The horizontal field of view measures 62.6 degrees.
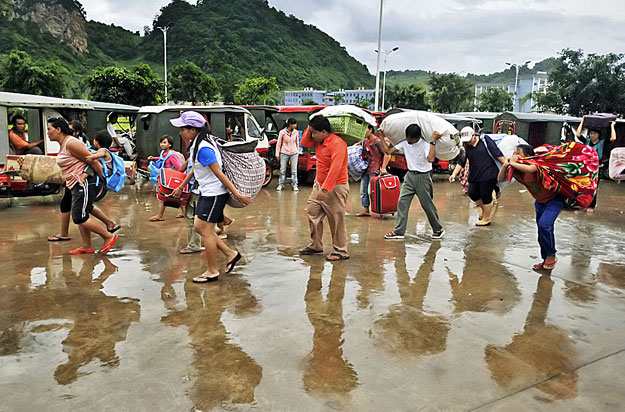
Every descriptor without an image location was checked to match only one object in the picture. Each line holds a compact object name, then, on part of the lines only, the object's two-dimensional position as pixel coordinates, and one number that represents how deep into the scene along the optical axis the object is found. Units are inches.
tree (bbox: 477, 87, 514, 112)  1945.1
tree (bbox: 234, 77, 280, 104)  1531.7
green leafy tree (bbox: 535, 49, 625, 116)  1347.2
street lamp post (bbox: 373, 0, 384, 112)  1148.4
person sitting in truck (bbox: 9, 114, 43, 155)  368.5
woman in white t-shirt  185.6
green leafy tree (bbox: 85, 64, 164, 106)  1058.7
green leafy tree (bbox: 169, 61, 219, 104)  1385.3
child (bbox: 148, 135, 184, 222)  284.5
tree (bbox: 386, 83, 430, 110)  1911.9
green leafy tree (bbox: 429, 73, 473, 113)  2031.3
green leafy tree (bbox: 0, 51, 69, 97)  1067.9
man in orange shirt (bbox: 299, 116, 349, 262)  214.2
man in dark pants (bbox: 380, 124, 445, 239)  259.0
